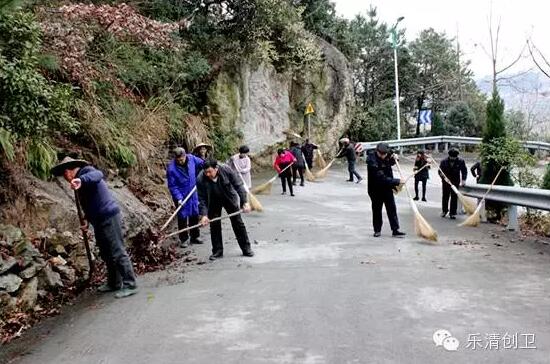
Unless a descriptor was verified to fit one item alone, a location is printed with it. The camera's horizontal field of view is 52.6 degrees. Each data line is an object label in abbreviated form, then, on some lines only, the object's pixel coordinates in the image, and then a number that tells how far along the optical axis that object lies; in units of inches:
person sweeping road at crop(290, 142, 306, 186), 733.3
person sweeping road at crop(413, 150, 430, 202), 608.4
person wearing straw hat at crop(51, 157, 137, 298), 261.6
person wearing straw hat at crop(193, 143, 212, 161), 436.1
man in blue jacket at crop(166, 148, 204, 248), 392.2
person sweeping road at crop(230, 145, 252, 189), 574.6
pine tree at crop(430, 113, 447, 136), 1449.3
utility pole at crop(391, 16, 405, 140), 1249.2
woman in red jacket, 657.0
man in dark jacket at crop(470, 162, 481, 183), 538.3
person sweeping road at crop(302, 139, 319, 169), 852.0
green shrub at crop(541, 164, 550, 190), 474.0
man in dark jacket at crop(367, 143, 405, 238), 400.5
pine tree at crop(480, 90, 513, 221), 500.7
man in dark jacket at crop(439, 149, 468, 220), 513.0
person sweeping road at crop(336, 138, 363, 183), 816.9
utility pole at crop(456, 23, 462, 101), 1578.5
